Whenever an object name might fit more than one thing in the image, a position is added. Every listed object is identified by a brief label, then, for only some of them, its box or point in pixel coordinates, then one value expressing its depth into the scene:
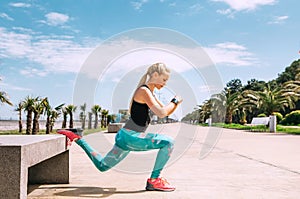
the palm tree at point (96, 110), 38.21
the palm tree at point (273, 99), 40.09
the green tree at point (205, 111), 77.11
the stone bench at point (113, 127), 25.36
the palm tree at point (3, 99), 22.73
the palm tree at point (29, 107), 23.32
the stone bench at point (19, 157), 3.49
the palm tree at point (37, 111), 23.16
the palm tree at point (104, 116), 48.03
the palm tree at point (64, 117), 31.62
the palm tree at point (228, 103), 57.84
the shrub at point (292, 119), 42.94
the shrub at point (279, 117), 45.57
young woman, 4.98
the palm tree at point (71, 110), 33.06
